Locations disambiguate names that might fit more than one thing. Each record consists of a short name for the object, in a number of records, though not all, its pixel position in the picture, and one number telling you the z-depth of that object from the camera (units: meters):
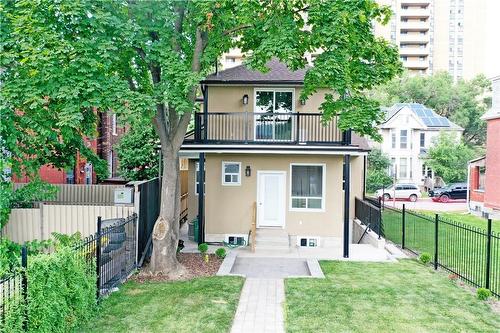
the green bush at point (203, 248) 13.03
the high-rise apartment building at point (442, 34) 74.69
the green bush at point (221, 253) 12.48
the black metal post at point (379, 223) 13.69
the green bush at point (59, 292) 5.52
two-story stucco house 14.71
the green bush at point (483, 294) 8.72
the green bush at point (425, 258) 12.02
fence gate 11.13
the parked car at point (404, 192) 34.91
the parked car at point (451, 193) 34.75
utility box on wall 10.56
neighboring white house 41.91
